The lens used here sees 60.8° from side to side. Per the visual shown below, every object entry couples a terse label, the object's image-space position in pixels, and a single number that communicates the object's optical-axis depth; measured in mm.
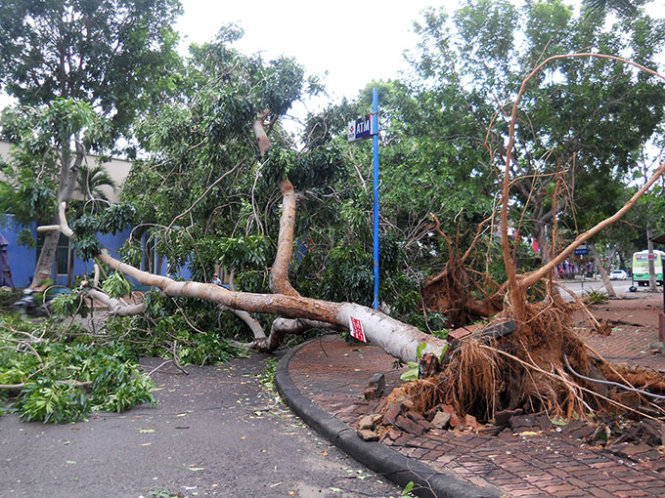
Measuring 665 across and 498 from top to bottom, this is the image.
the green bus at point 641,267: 44344
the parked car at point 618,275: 69550
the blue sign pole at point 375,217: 8828
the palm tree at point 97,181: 20906
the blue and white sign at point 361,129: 8930
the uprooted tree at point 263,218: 8609
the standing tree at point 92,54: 16641
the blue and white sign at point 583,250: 22016
